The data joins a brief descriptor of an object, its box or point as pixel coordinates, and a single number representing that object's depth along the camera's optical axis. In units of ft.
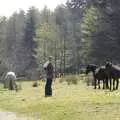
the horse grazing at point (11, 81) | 111.14
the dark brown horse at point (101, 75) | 91.66
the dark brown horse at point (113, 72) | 88.48
